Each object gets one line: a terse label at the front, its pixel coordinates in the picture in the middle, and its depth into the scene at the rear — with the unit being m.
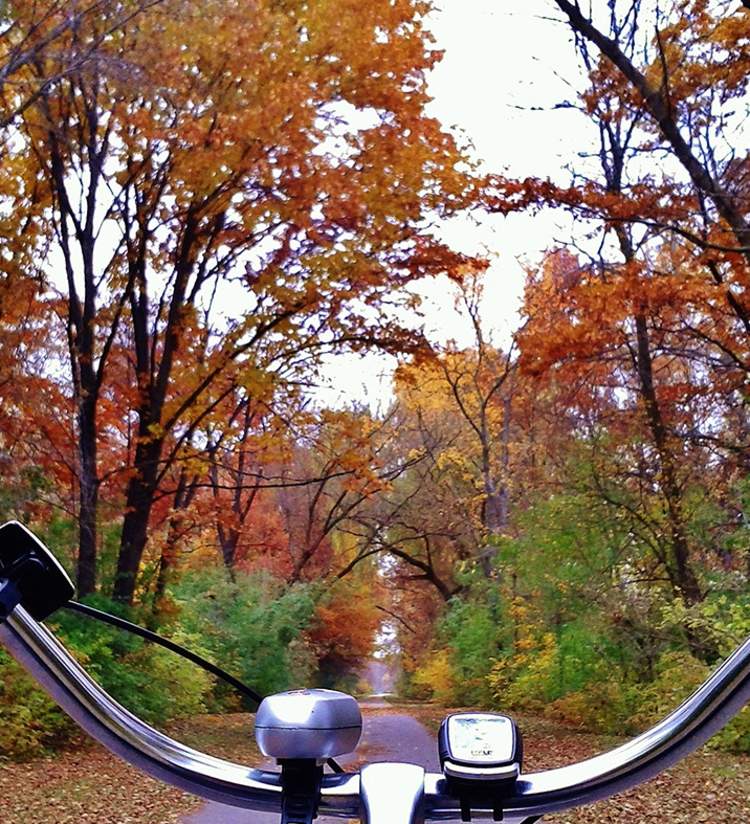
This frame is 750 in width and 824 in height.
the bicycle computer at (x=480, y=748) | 0.48
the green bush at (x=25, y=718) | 5.18
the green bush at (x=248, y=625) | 8.40
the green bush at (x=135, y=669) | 6.26
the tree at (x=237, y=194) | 8.15
